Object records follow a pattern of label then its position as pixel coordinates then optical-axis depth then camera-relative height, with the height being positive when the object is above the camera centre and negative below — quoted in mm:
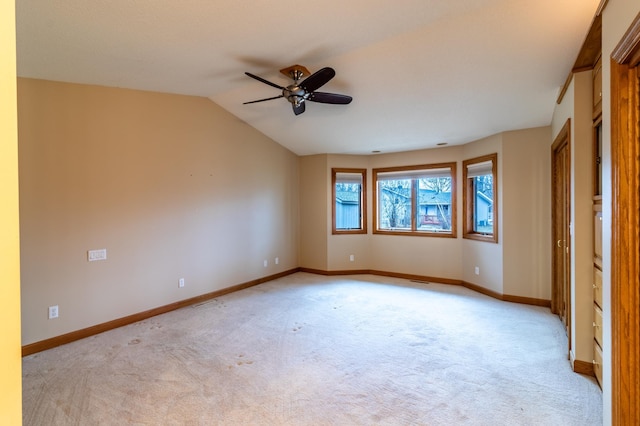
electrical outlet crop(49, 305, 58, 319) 3116 -978
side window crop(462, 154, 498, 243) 4699 +193
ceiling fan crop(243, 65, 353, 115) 2763 +1188
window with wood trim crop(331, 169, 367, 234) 6258 +214
